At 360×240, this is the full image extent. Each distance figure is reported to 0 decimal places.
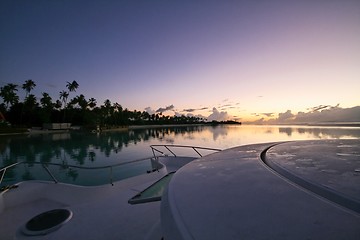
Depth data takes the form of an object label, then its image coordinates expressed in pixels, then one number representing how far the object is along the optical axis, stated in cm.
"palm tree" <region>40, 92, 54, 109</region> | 6144
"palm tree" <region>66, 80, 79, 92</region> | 7000
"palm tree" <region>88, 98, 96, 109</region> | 7634
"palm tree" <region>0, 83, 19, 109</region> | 5569
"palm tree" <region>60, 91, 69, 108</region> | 6969
